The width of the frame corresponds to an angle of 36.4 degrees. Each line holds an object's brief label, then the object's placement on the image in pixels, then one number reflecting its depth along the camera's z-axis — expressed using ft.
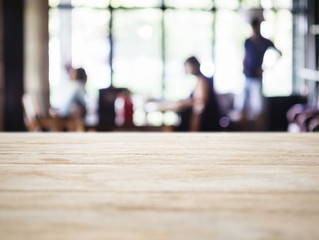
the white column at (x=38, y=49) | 24.30
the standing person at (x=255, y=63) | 20.20
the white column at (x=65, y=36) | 27.99
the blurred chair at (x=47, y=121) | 15.85
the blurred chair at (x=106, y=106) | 15.49
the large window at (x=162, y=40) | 28.40
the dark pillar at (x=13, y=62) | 21.38
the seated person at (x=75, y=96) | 16.35
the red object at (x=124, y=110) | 15.25
